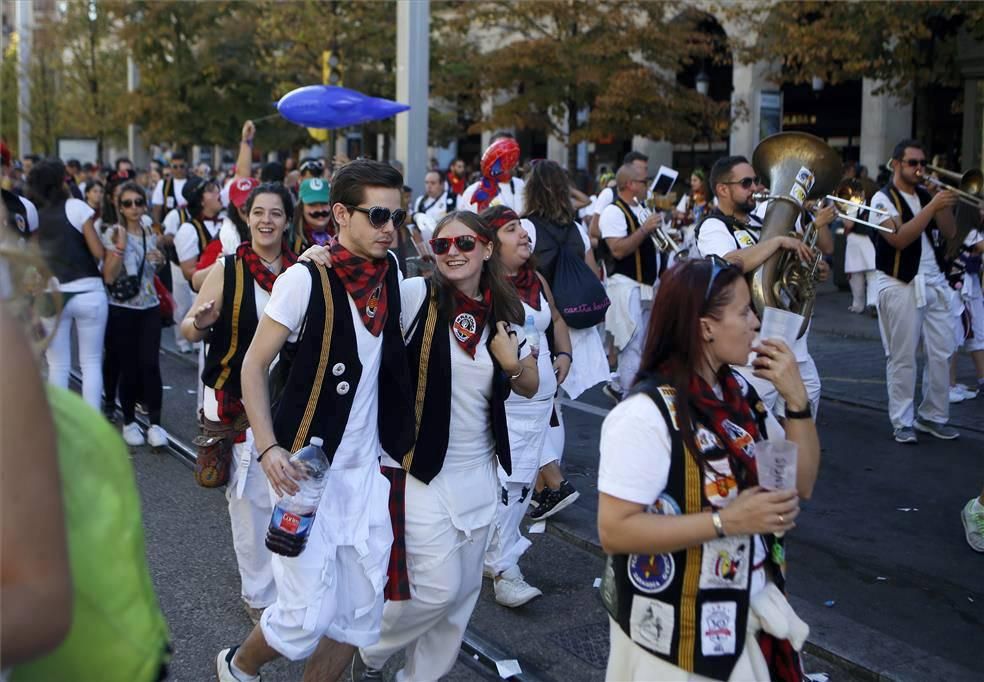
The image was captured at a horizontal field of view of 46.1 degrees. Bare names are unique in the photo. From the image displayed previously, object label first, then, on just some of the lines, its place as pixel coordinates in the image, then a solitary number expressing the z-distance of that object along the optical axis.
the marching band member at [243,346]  4.86
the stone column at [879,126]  22.80
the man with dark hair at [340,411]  3.70
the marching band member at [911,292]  8.05
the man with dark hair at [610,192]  8.85
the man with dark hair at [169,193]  14.52
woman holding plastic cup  2.68
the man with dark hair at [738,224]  6.26
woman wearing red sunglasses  3.94
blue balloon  12.06
